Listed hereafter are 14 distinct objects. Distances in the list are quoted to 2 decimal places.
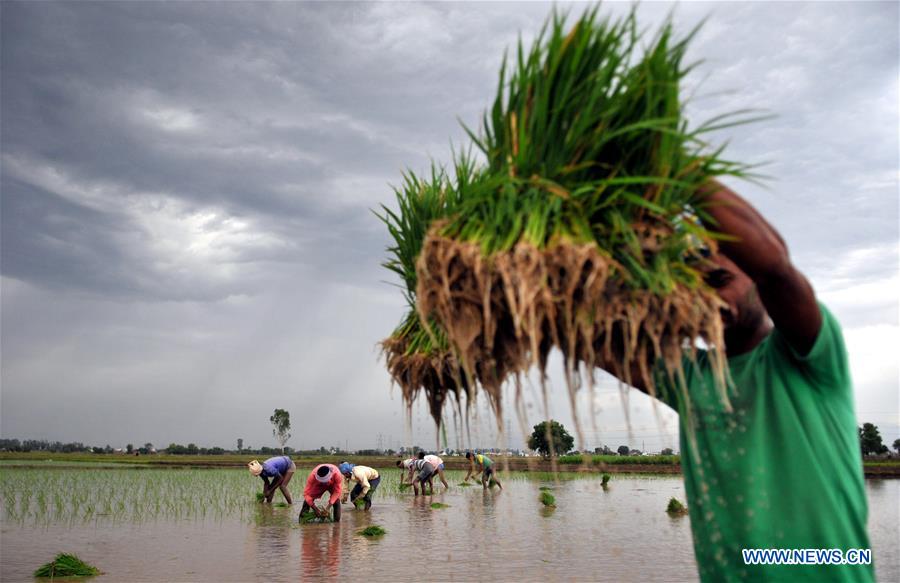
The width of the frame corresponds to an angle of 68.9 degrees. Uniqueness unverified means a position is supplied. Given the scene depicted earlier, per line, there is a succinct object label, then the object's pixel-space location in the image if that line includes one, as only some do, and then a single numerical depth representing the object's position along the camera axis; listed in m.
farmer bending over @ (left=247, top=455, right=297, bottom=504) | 16.23
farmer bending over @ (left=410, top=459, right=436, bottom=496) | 19.86
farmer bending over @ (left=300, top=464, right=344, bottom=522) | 13.44
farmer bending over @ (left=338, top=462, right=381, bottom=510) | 15.91
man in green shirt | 1.80
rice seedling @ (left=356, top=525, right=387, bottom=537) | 11.34
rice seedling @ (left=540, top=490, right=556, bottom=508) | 17.16
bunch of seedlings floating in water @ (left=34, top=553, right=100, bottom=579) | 7.92
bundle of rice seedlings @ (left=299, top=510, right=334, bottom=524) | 13.26
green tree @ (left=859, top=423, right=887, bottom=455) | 57.72
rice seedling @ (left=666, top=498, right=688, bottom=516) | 15.38
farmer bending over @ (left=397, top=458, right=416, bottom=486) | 20.92
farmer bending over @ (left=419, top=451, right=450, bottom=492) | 20.50
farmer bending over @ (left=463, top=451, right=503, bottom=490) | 20.86
